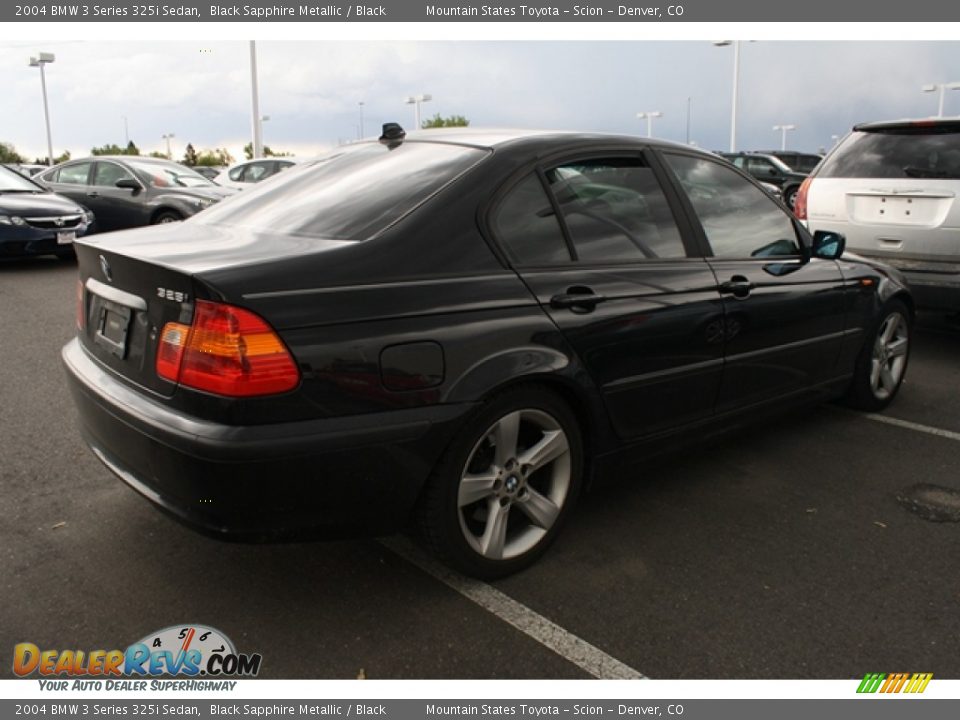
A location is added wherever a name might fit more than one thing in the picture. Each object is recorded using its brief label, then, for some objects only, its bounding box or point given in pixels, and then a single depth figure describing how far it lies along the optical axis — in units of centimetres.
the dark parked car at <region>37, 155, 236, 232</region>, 1181
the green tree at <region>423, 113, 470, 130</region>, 5709
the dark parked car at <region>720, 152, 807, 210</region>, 2061
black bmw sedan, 237
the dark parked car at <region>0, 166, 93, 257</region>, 970
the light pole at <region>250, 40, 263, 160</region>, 2543
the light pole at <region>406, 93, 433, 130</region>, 5084
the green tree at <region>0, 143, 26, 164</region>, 7288
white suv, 595
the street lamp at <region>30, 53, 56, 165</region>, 3841
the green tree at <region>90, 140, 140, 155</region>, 7925
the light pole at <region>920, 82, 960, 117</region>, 5119
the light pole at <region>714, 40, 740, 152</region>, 3294
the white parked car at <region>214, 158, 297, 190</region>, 1527
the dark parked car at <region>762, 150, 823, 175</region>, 2751
